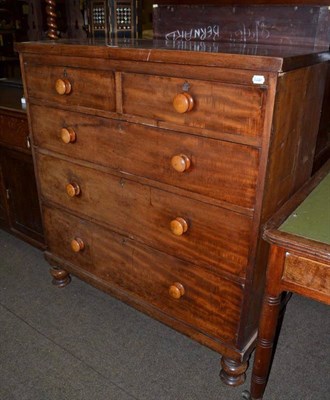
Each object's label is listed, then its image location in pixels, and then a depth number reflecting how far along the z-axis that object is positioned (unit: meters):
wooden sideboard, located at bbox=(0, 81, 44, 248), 1.98
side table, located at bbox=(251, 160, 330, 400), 1.02
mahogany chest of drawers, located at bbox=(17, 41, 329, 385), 1.10
